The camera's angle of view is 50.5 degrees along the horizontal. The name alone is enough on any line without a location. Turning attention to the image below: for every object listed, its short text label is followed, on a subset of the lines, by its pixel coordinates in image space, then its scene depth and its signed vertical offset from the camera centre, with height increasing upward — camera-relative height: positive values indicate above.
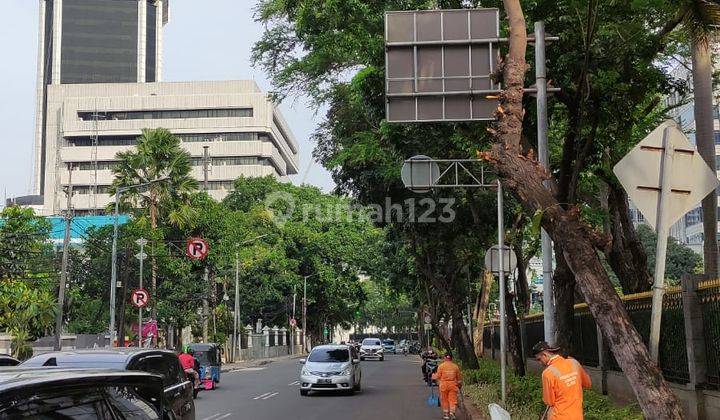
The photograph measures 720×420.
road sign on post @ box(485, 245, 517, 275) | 16.22 +0.71
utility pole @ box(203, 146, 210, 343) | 45.41 -0.79
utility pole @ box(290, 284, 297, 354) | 67.21 -4.16
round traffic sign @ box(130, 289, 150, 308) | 32.99 +0.05
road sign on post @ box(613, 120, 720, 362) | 5.79 +0.85
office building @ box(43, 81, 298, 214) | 97.19 +21.40
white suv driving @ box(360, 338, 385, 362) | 59.53 -4.32
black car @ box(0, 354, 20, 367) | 9.66 -0.76
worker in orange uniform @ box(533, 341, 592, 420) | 7.80 -1.00
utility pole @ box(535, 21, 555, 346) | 11.01 +2.38
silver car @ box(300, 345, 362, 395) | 23.14 -2.28
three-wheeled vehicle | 25.95 -2.25
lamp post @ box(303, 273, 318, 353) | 66.21 -0.64
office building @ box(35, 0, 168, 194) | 117.69 +39.67
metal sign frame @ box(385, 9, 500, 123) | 12.34 +3.74
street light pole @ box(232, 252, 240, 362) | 50.06 -0.31
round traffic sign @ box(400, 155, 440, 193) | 16.42 +2.62
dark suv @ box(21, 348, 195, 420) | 9.33 -0.80
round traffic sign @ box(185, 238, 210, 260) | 39.51 +2.58
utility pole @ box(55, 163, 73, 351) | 29.47 +0.13
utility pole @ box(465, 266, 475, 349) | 36.48 -0.12
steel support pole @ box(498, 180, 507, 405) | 15.10 +0.09
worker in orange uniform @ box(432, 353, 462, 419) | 15.05 -1.85
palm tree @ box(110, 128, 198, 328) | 42.22 +6.77
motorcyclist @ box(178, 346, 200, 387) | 20.80 -1.74
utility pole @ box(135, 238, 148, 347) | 35.62 +2.13
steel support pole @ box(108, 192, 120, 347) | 32.69 +0.28
